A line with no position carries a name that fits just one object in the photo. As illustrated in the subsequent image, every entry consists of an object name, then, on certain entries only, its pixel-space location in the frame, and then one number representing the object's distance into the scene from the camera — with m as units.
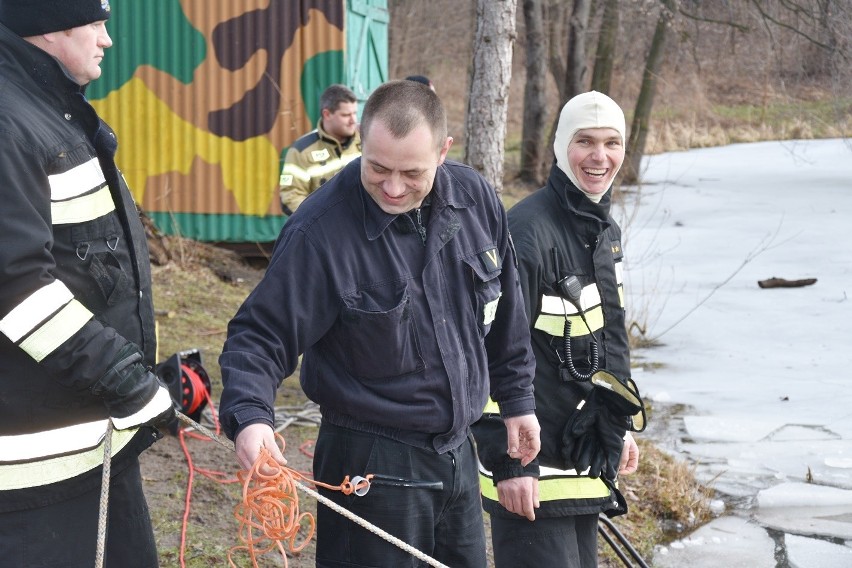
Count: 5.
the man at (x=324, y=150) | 7.25
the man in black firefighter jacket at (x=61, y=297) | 2.41
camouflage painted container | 11.02
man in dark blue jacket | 2.58
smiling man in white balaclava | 3.13
